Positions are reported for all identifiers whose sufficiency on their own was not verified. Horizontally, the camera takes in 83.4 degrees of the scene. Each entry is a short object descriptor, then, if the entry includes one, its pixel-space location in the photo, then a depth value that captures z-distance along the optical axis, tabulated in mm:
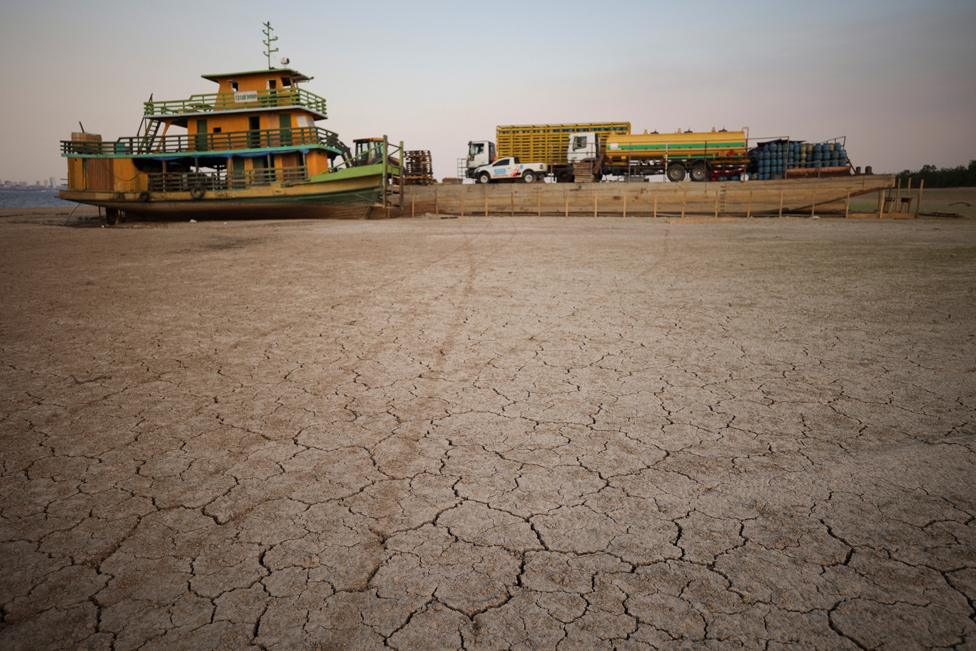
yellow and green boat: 22000
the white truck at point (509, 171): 27844
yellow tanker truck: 25953
